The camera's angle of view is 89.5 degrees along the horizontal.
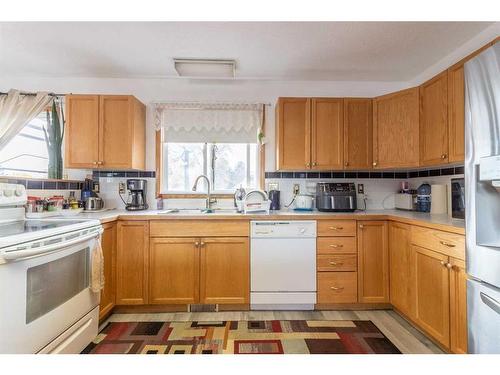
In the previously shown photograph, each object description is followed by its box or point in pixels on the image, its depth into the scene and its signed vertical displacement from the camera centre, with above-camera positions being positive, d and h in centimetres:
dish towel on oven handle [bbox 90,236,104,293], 179 -55
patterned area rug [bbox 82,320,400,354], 176 -109
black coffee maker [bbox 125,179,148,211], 266 -2
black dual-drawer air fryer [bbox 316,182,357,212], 252 -5
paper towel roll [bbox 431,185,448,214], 231 -5
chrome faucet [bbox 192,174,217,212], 270 -6
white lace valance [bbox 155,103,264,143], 289 +83
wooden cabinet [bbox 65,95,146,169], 252 +62
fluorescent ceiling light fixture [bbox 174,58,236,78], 248 +127
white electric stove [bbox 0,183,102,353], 120 -49
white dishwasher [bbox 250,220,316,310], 229 -64
